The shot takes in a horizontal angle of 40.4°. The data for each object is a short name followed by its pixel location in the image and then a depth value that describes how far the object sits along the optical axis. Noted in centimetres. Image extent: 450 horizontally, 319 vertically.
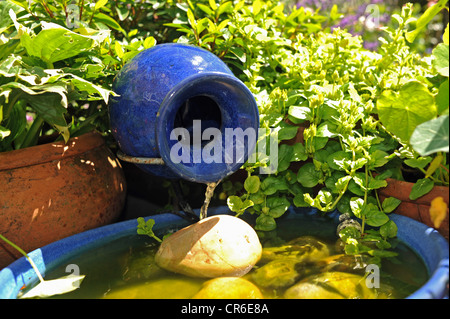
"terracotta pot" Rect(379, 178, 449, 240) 72
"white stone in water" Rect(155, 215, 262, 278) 71
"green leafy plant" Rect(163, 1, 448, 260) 75
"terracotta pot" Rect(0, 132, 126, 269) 77
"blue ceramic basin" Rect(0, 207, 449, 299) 59
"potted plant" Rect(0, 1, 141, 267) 72
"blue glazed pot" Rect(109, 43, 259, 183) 73
